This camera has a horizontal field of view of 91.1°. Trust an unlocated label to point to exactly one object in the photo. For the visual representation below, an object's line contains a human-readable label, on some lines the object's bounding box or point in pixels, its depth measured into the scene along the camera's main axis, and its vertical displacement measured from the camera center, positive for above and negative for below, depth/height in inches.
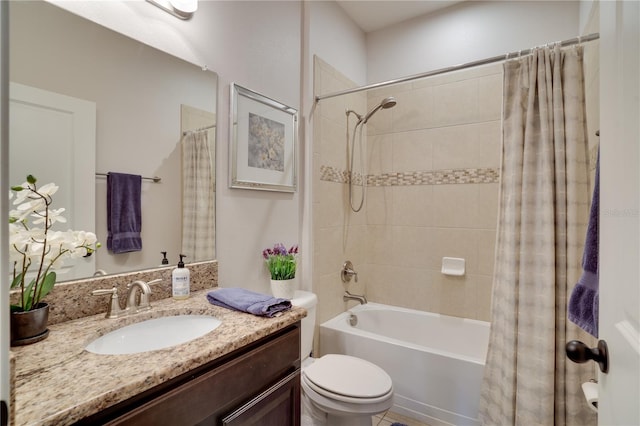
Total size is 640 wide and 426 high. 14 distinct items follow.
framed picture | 63.4 +15.1
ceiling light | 49.5 +32.7
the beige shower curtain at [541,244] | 59.0 -6.1
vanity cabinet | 27.4 -19.3
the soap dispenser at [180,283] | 48.8 -11.7
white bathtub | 71.9 -38.0
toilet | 55.3 -32.5
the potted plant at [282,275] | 66.6 -13.8
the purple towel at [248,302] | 43.2 -13.3
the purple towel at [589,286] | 32.2 -7.7
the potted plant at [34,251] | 33.0 -4.9
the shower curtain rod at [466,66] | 58.9 +33.4
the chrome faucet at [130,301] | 41.8 -12.8
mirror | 37.8 +15.3
